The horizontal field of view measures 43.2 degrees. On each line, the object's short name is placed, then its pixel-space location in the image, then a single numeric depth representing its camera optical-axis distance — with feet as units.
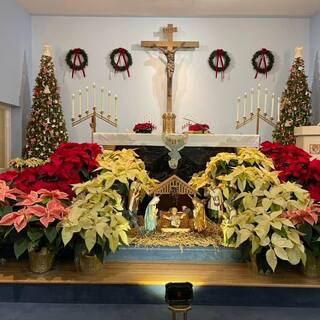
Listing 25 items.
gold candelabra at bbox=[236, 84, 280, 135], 19.74
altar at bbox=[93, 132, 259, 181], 11.16
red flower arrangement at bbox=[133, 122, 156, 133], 15.23
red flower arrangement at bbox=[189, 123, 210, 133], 15.57
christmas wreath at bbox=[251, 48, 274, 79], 20.18
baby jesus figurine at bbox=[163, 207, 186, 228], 8.34
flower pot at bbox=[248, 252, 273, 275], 6.32
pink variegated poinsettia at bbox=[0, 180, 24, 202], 6.65
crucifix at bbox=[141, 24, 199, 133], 17.83
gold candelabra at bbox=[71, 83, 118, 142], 20.24
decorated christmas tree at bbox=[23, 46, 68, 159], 18.06
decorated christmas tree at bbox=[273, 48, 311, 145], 18.03
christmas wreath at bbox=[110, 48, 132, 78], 20.24
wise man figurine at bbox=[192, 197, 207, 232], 7.99
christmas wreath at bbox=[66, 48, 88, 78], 20.20
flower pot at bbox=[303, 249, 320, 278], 6.28
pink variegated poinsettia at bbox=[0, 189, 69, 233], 6.07
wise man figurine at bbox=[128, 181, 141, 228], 8.07
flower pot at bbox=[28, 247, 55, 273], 6.28
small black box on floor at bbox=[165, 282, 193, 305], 4.87
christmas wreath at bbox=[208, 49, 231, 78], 20.18
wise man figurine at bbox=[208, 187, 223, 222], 8.27
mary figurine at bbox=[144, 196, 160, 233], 7.99
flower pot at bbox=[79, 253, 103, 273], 6.27
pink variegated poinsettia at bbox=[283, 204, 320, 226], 6.12
